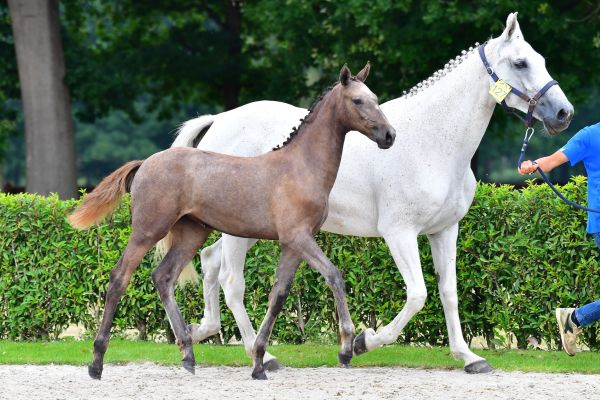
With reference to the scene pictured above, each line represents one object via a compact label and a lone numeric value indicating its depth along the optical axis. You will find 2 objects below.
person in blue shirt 15.12
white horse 15.12
